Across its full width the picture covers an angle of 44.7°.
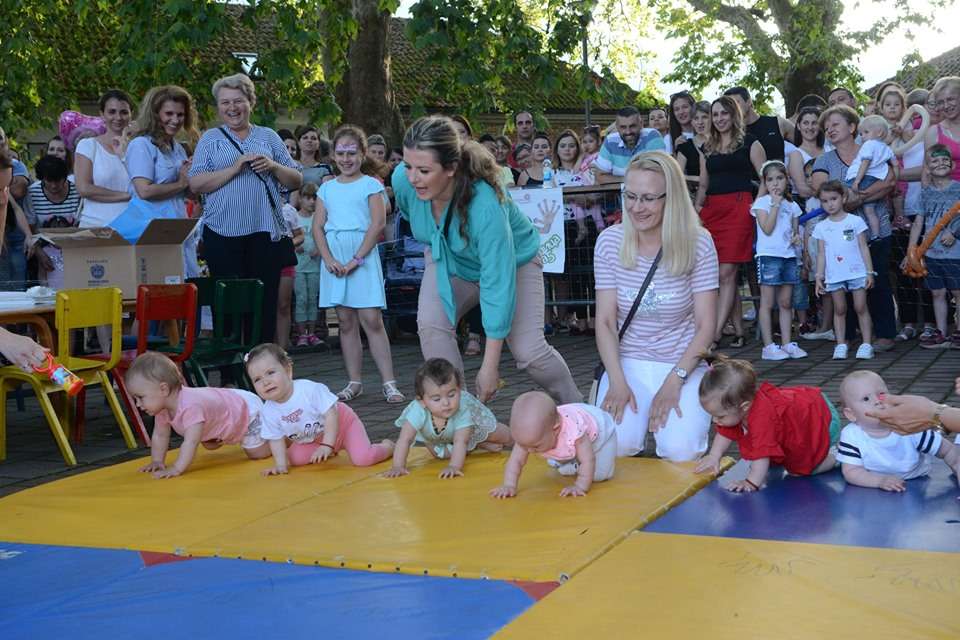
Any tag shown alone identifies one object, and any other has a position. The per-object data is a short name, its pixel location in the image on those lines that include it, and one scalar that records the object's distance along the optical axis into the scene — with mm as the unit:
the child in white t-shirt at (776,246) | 10531
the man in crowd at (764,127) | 11219
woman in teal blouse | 5824
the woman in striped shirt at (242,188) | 8781
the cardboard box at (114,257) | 8023
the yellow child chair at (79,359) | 6895
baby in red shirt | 5266
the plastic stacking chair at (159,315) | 7517
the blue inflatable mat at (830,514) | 4406
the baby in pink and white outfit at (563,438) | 5094
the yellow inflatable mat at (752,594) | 3445
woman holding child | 10594
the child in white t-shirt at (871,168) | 10531
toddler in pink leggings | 6051
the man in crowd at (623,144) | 11883
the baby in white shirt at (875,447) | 5098
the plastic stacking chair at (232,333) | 8172
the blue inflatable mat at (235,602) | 3672
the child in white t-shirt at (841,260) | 10180
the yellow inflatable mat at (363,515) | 4371
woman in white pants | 5934
